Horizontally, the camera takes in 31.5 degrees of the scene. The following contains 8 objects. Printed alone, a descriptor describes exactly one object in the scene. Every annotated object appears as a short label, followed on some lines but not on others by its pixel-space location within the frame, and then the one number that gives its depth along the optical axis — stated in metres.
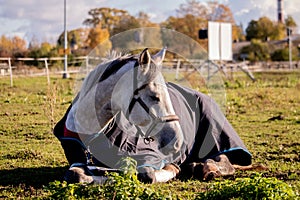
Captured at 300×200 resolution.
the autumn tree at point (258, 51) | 61.03
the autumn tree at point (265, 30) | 81.62
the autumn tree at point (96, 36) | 57.34
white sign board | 25.30
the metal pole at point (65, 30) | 26.63
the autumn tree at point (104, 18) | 66.38
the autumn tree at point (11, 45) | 39.71
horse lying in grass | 4.70
